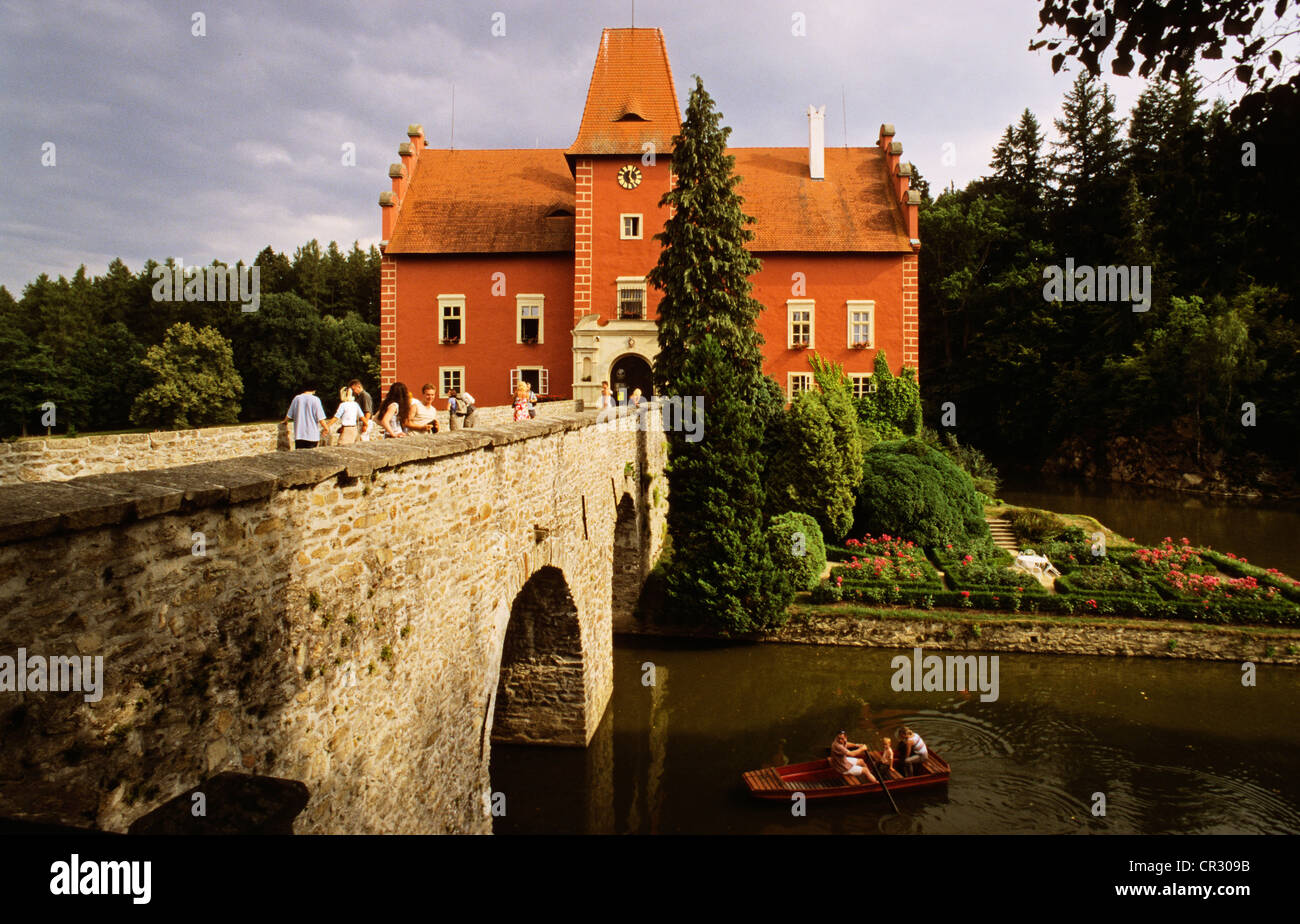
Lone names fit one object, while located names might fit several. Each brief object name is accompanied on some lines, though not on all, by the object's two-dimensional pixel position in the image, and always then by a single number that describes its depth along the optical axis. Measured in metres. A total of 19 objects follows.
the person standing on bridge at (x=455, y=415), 13.92
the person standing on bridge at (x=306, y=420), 10.04
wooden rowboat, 11.45
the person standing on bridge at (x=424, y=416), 10.30
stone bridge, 3.14
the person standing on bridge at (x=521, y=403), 15.73
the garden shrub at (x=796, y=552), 18.91
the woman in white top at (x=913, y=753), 12.15
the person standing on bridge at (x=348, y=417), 10.15
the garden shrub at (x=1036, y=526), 24.75
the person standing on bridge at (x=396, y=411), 9.93
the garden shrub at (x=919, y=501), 22.70
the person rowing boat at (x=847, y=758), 11.71
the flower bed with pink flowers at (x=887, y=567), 19.33
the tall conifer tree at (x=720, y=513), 17.70
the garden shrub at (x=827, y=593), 18.73
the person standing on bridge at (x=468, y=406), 14.06
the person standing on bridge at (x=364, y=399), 10.90
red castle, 30.33
